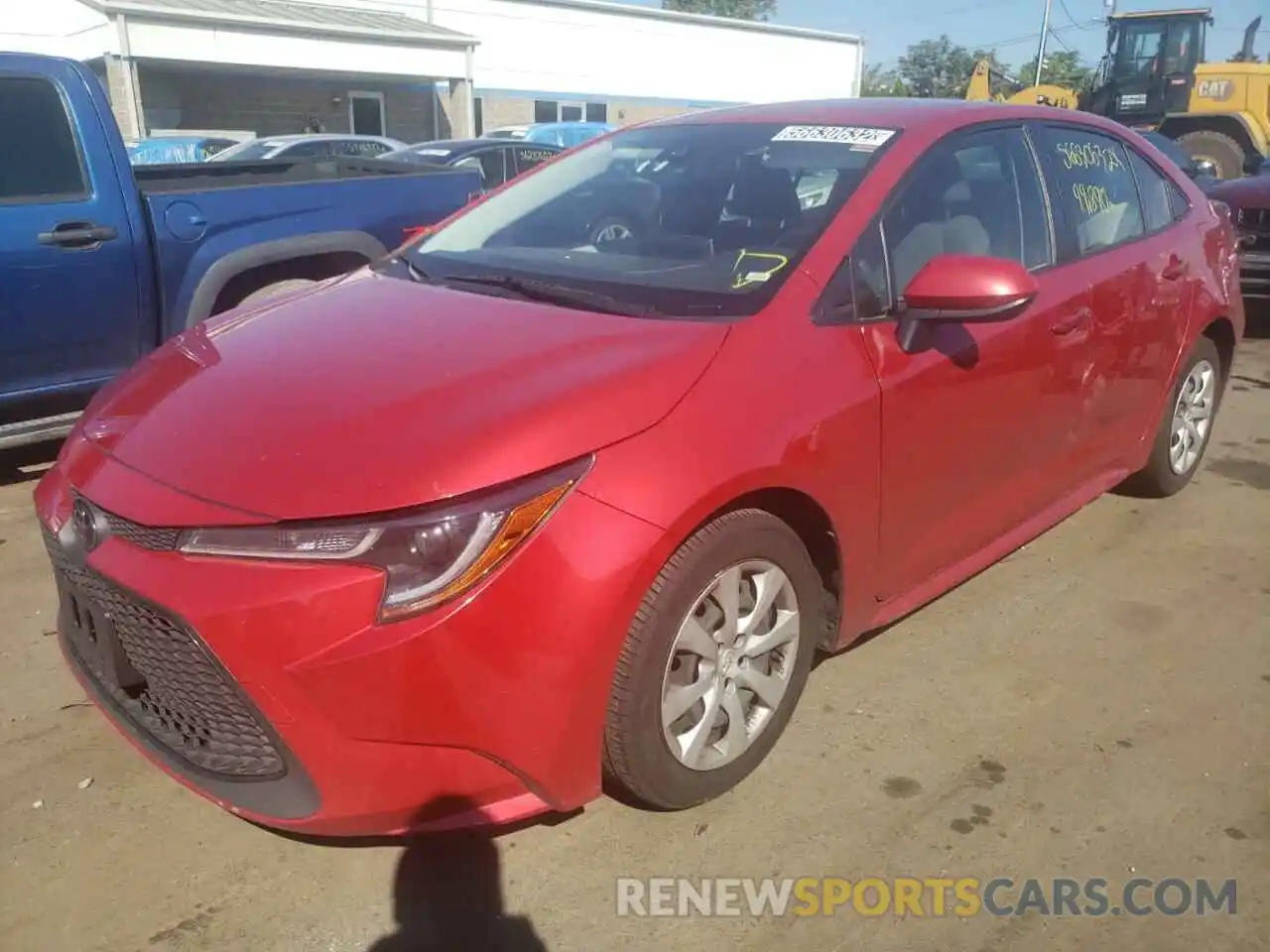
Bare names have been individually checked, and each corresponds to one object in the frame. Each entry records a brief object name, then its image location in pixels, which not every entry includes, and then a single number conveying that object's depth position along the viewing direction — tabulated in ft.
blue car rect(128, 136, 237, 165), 52.49
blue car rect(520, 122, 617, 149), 56.85
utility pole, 126.41
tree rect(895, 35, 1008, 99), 218.79
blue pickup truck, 14.14
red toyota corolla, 6.78
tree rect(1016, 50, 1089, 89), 193.12
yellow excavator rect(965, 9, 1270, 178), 56.24
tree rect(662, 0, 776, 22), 280.92
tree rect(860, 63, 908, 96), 160.48
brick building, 69.87
